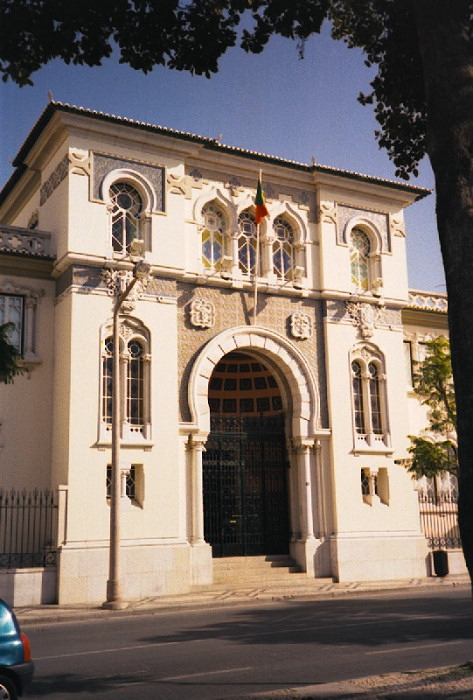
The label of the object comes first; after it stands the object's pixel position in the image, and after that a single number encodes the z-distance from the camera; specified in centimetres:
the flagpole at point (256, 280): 2327
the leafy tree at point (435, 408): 2319
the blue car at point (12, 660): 698
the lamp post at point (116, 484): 1767
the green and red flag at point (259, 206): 2289
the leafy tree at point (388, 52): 754
